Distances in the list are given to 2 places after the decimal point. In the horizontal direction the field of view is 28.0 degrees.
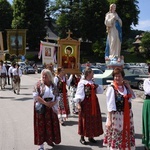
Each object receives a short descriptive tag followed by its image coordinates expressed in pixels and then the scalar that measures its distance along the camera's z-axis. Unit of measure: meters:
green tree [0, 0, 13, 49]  56.16
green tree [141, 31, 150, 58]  57.44
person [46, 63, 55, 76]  9.18
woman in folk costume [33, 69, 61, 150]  5.69
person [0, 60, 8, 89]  17.91
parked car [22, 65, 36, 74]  38.73
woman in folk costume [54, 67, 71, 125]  8.51
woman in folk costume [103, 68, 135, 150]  5.04
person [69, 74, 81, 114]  9.34
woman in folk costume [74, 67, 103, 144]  6.24
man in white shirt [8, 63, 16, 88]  17.21
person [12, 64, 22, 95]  15.58
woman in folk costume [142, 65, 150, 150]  5.52
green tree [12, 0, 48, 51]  50.53
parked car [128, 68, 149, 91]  17.77
